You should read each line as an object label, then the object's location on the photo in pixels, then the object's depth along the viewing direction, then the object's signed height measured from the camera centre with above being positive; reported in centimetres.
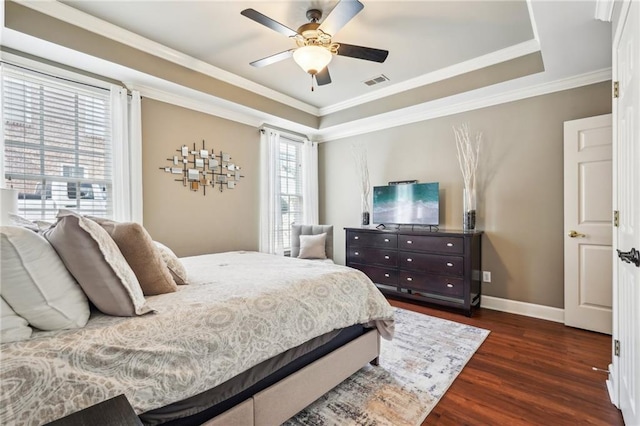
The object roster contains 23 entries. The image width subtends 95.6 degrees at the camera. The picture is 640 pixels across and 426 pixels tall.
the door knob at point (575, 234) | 287 -24
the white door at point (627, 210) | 127 +0
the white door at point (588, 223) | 274 -13
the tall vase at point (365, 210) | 450 +2
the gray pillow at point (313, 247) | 423 -52
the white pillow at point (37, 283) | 97 -25
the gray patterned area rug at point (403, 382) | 168 -119
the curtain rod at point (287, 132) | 439 +131
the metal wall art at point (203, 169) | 350 +55
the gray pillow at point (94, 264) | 115 -21
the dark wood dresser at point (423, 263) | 328 -66
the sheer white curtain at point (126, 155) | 296 +59
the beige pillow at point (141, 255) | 146 -22
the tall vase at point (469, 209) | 345 +2
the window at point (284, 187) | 436 +40
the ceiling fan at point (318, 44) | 211 +137
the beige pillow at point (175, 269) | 178 -35
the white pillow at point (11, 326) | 94 -38
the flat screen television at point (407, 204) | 374 +10
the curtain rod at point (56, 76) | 244 +125
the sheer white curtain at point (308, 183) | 506 +49
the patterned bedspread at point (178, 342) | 88 -52
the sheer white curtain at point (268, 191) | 432 +31
